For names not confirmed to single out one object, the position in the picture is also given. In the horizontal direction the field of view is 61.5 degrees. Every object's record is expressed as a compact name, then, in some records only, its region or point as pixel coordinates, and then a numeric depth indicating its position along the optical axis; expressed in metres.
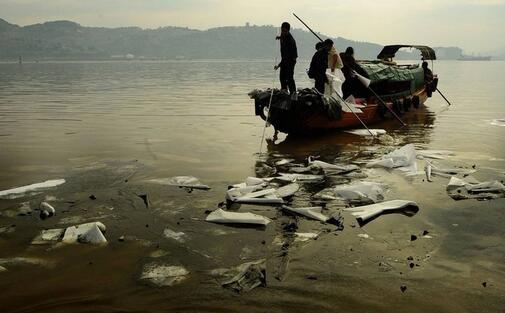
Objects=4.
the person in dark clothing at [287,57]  12.38
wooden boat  12.08
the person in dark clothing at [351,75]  14.09
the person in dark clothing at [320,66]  12.32
